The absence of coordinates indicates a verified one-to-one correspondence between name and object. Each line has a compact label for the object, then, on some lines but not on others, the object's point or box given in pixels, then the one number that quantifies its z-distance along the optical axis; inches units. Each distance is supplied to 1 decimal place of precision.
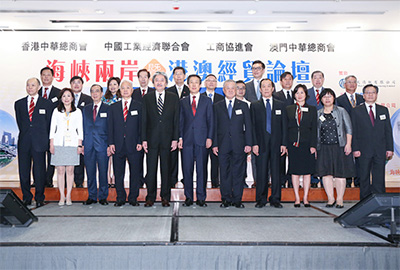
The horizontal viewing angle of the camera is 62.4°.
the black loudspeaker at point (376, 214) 100.3
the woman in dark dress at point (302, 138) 156.6
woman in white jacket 158.9
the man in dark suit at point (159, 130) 153.9
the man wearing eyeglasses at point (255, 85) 188.4
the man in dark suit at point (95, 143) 162.7
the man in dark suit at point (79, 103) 179.0
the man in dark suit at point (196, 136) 155.7
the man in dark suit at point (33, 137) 160.9
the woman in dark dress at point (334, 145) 155.1
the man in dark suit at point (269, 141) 157.2
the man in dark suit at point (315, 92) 187.2
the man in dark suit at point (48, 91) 183.3
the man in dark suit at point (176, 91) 169.8
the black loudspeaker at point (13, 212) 105.2
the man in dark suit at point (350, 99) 187.3
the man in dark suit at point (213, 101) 176.7
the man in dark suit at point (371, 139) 162.6
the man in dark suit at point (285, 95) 181.5
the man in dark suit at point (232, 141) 155.8
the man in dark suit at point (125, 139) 158.9
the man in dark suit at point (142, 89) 178.5
